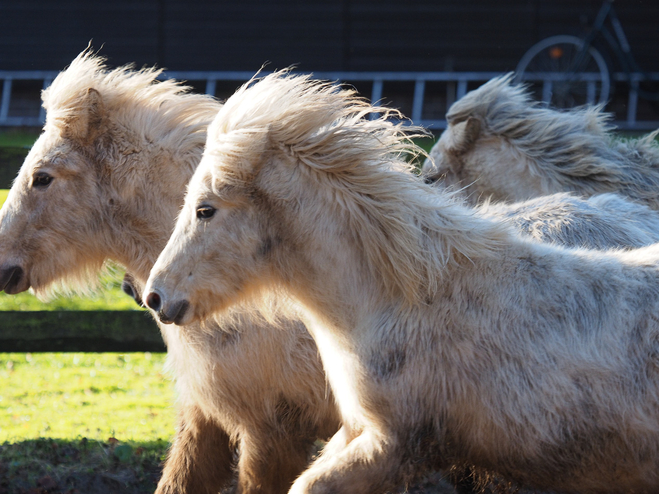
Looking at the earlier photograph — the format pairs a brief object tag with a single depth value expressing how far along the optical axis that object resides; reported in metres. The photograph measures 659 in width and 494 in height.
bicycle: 24.34
